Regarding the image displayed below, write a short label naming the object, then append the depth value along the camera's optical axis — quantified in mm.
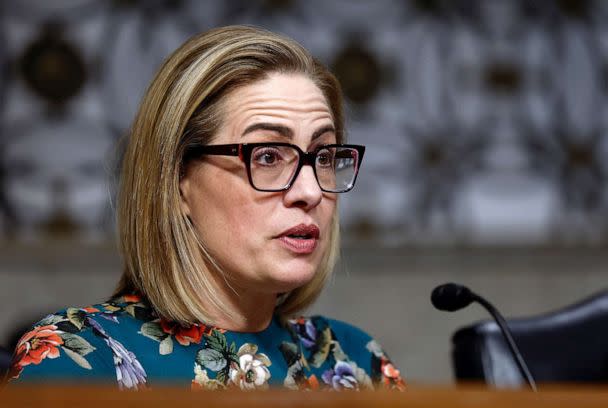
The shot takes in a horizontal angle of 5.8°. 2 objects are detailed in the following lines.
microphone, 5172
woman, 5134
